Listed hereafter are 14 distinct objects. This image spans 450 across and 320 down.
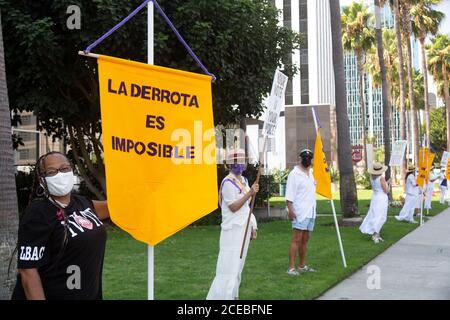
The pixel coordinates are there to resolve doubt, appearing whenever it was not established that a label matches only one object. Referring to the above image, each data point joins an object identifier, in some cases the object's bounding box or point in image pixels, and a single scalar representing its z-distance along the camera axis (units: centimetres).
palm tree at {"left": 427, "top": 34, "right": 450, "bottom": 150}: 5356
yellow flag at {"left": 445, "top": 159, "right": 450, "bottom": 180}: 2571
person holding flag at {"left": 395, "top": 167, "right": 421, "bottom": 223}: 1822
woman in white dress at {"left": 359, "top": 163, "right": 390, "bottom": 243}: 1312
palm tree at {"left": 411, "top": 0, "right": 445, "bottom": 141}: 3872
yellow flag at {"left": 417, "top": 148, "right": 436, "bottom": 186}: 1833
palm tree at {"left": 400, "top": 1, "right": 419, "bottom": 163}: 3288
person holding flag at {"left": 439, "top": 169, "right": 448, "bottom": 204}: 2809
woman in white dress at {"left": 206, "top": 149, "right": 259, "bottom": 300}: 626
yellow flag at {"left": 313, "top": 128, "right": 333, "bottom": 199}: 1013
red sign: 3888
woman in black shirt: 325
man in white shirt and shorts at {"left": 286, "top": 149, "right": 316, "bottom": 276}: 887
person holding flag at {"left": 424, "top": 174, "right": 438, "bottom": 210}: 2214
